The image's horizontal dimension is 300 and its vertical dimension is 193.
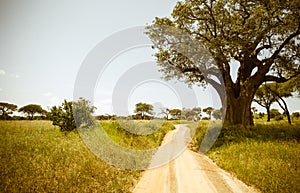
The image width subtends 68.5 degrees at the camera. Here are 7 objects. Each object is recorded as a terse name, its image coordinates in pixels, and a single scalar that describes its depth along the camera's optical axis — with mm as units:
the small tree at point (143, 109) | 85406
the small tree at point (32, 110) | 69750
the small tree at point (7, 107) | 65025
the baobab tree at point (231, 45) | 18188
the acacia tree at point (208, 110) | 105912
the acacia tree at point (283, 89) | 37719
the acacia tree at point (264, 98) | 53181
